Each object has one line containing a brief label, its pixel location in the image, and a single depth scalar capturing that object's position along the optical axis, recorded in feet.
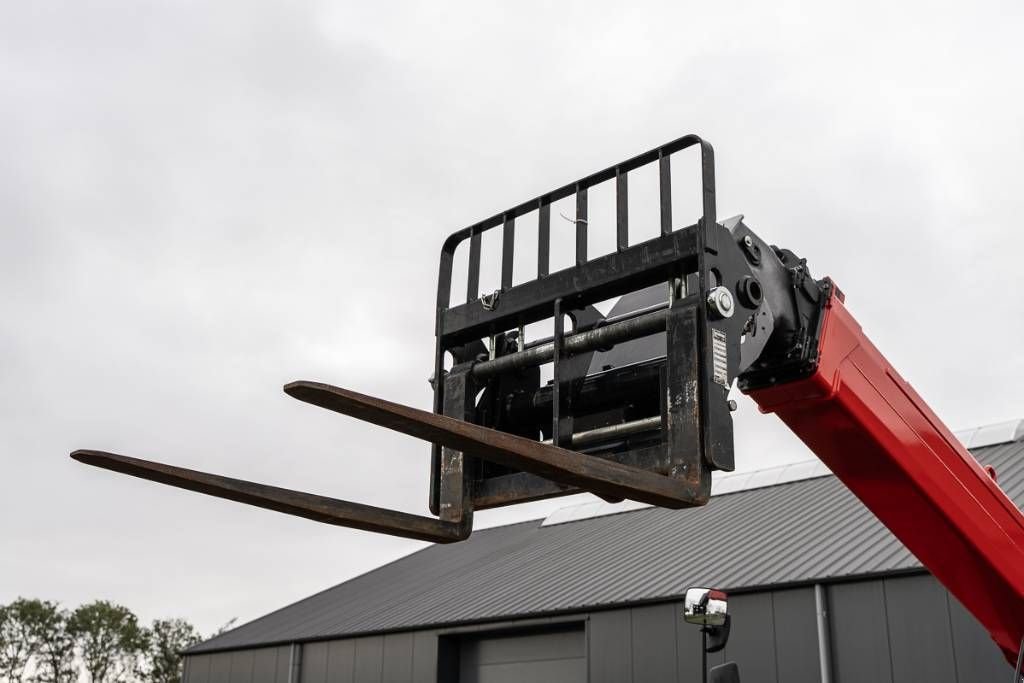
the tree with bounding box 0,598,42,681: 224.74
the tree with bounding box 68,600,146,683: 233.14
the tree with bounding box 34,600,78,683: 228.57
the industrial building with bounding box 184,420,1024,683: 47.67
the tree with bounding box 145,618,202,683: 236.43
